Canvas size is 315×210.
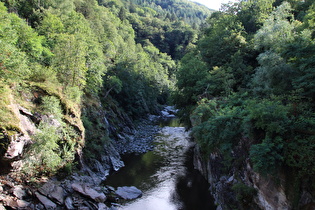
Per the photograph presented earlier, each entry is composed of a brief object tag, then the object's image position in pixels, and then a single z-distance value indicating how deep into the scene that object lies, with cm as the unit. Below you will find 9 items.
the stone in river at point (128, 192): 1741
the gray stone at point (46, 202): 1323
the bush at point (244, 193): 1248
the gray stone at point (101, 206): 1525
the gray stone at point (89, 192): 1553
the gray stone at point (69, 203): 1407
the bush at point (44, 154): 1402
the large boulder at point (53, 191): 1389
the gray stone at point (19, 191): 1249
